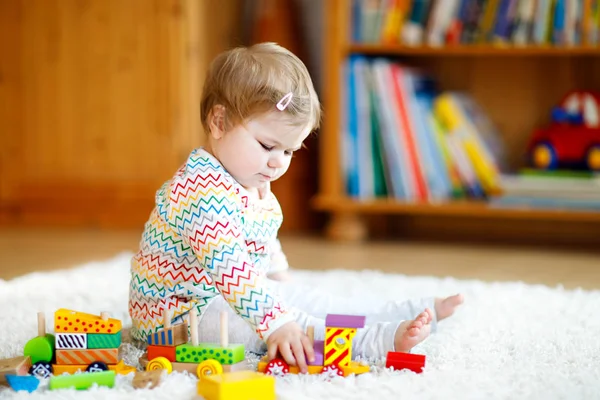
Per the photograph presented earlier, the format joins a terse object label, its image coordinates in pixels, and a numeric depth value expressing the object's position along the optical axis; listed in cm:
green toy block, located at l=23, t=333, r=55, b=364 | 170
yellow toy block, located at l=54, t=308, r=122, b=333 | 169
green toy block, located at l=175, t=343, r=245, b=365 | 168
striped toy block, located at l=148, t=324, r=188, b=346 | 172
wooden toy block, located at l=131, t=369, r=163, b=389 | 162
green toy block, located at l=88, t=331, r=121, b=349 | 169
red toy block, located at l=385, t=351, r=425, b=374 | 171
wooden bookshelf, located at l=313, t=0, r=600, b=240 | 304
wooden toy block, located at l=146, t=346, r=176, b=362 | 171
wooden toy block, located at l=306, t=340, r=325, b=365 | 169
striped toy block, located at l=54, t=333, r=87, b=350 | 169
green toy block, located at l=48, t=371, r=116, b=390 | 162
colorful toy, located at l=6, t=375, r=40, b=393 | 162
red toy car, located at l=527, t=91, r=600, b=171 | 300
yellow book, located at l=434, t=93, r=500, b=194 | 315
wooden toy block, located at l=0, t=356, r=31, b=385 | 164
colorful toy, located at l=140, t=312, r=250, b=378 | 167
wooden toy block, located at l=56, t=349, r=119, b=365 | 169
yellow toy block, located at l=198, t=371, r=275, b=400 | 155
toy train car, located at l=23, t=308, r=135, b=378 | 169
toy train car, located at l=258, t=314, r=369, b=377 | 168
